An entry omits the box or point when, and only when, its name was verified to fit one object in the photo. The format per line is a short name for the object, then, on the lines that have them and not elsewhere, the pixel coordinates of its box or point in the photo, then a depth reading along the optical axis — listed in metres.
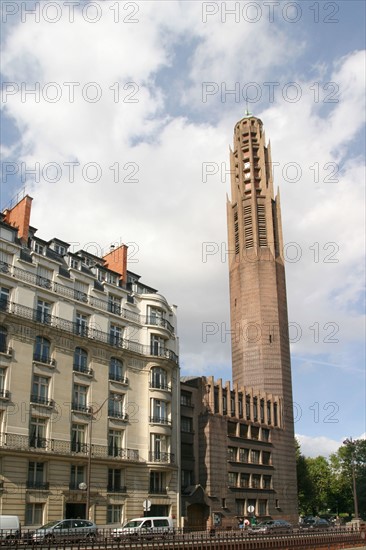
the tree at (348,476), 92.44
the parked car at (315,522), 55.06
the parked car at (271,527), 46.91
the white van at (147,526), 37.37
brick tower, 77.38
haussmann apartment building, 41.81
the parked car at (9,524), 32.20
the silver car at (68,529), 32.83
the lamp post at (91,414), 39.88
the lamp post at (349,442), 57.78
